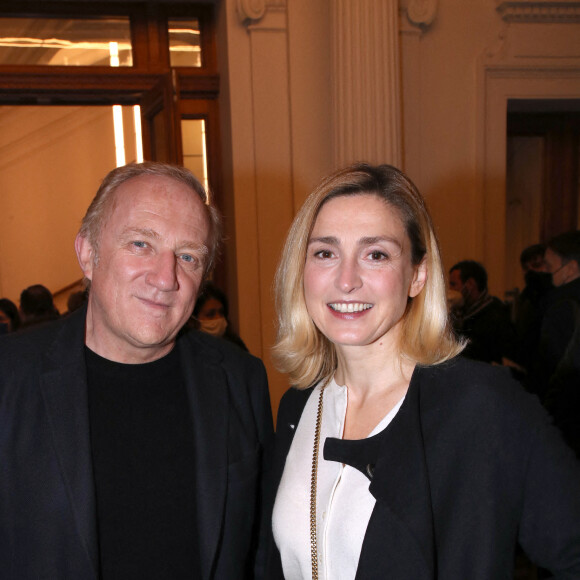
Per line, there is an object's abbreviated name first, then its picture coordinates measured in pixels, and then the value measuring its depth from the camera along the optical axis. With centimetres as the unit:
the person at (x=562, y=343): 329
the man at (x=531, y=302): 459
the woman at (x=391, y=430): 153
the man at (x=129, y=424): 172
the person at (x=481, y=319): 462
